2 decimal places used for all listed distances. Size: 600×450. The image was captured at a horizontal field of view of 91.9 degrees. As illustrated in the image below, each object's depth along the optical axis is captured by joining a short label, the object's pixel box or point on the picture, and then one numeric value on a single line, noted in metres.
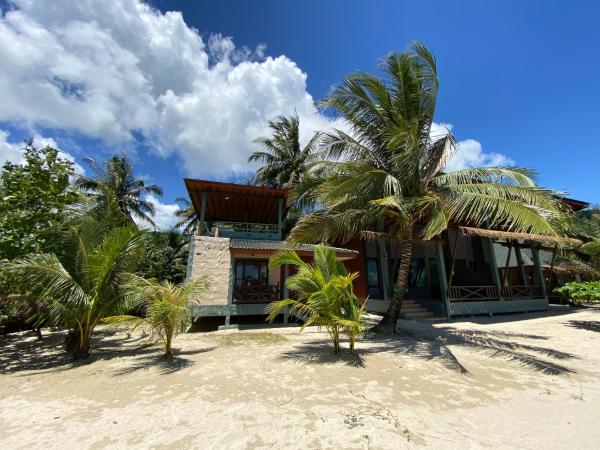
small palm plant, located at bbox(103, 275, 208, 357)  5.89
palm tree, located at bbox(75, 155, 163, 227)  22.06
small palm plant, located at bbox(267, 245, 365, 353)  5.93
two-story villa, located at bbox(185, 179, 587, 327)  11.54
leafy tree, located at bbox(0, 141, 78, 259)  6.77
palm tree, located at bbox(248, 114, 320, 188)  22.22
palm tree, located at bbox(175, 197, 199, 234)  26.11
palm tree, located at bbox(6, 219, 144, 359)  6.00
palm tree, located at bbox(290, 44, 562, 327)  7.61
